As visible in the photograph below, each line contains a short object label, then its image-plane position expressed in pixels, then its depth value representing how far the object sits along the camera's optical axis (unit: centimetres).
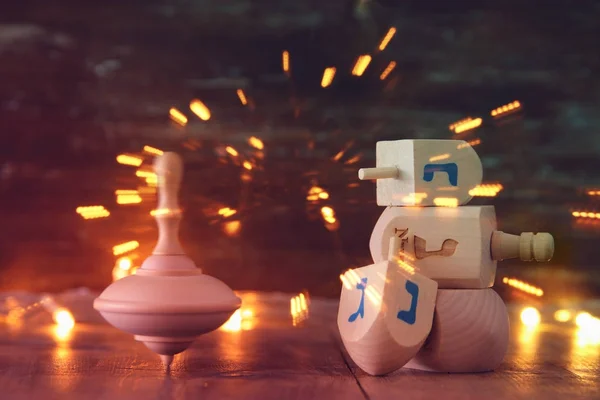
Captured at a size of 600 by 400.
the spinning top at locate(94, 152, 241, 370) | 43
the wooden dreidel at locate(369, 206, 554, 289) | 47
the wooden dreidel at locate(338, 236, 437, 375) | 45
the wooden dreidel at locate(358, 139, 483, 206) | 48
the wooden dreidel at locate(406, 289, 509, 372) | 46
